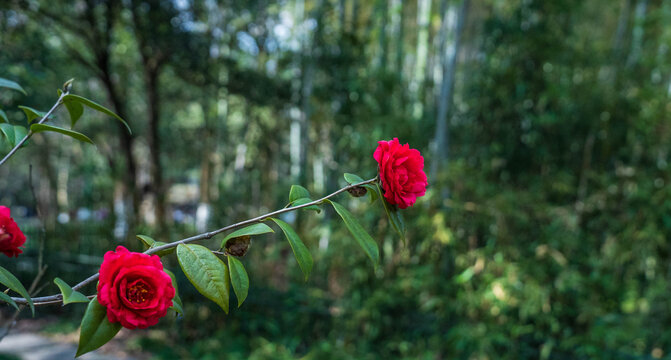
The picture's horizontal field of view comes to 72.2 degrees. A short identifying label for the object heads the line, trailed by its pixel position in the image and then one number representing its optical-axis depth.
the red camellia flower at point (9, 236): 0.60
